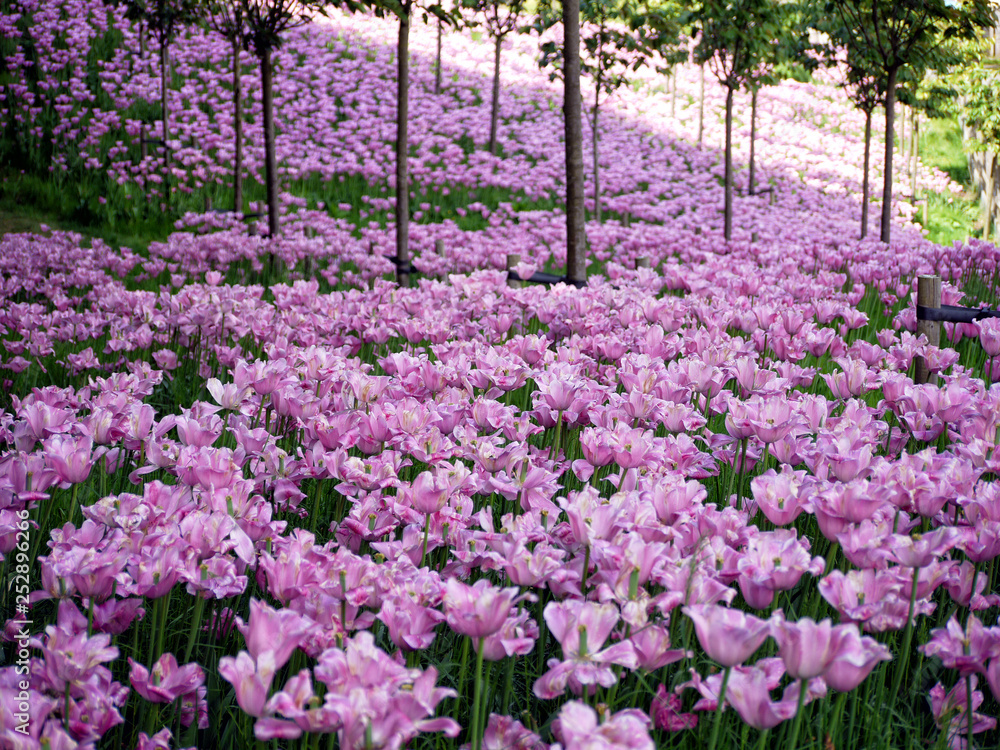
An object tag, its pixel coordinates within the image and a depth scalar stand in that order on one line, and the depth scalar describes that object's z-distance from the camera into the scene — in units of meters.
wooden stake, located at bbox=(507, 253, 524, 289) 7.73
